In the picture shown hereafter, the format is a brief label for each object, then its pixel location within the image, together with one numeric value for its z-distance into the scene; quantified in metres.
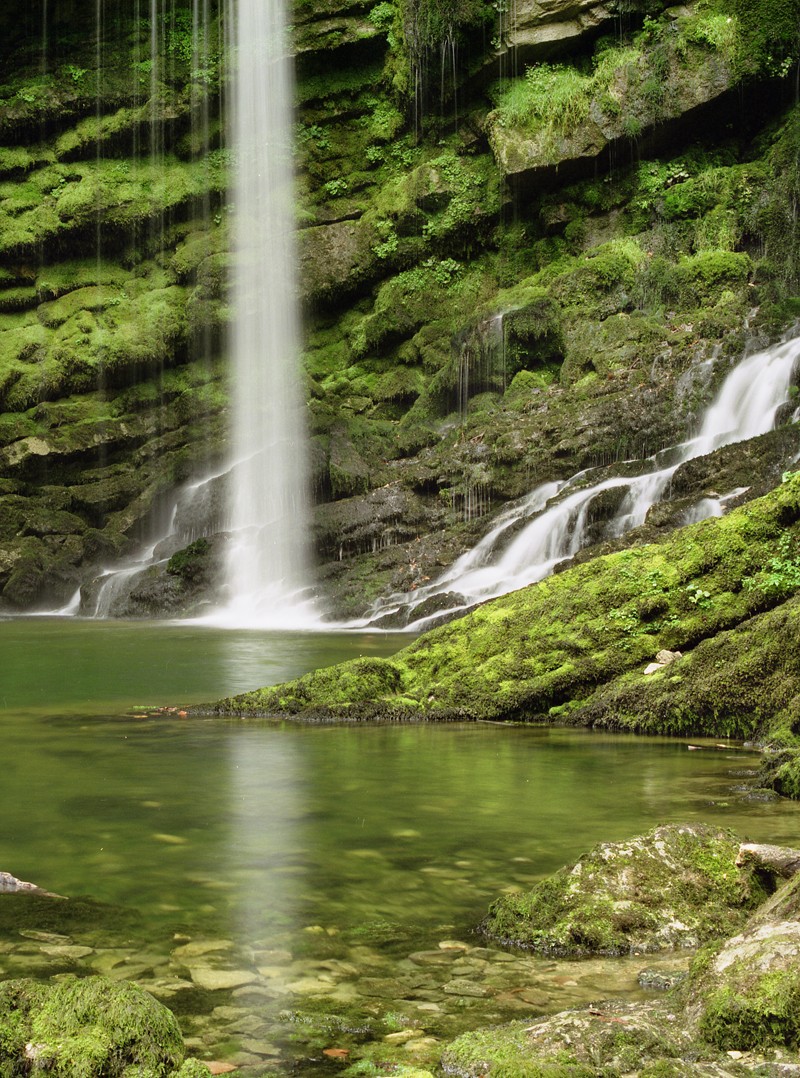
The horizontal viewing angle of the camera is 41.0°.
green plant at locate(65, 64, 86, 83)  28.33
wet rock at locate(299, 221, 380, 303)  26.03
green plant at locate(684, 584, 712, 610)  6.46
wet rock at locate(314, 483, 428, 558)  18.52
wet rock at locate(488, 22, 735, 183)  22.88
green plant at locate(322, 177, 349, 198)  27.12
